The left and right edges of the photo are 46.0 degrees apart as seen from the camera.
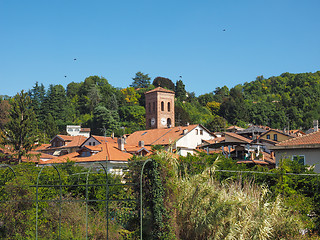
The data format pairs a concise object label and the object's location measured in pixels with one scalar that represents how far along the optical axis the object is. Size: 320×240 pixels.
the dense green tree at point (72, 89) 104.94
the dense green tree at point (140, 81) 123.31
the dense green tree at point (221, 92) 106.06
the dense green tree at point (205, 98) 101.12
